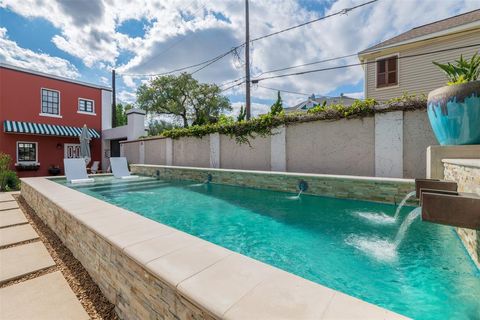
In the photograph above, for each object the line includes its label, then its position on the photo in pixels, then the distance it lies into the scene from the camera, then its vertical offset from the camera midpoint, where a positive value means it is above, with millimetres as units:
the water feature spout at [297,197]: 7220 -1275
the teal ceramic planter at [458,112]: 4398 +890
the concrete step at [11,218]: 5434 -1531
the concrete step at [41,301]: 2395 -1635
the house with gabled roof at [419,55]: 10872 +5324
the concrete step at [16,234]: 4359 -1565
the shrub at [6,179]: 10492 -946
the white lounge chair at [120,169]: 12188 -585
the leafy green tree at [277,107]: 11011 +2480
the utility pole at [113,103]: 21562 +5257
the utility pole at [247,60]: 13383 +5832
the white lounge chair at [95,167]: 17734 -709
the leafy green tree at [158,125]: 31984 +4688
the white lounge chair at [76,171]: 10367 -598
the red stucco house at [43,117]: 15086 +3110
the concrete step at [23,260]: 3236 -1605
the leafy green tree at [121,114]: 40156 +7946
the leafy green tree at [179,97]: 27703 +7652
